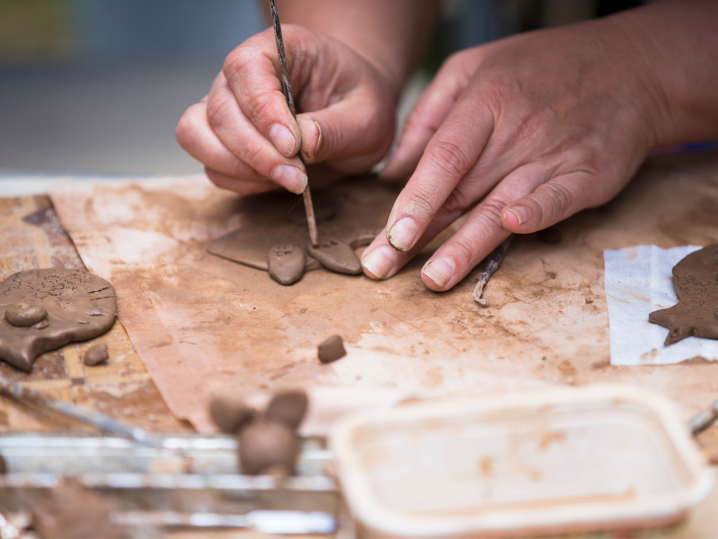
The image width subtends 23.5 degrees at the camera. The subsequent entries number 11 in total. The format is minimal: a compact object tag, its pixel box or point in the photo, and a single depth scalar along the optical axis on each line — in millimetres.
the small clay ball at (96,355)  650
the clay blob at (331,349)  649
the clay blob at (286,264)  698
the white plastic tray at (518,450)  571
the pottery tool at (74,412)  593
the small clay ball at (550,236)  719
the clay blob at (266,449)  580
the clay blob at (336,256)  703
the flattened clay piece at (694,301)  657
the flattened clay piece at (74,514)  575
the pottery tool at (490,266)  685
